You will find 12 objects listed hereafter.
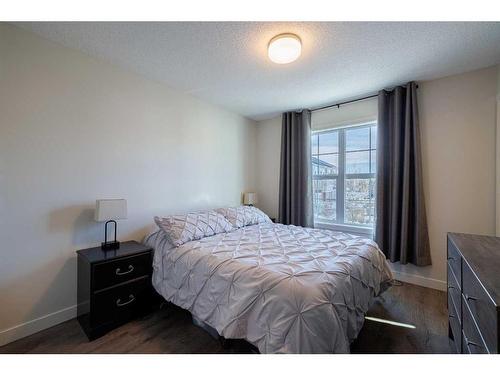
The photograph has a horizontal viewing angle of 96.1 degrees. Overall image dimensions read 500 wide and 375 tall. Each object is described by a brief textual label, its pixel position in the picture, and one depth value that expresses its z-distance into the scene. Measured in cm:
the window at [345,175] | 319
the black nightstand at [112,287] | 175
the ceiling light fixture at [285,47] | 177
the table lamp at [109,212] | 197
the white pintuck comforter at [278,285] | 122
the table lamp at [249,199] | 376
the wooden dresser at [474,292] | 82
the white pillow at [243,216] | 287
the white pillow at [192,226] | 216
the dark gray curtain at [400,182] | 261
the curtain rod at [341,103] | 303
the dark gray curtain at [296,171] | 352
